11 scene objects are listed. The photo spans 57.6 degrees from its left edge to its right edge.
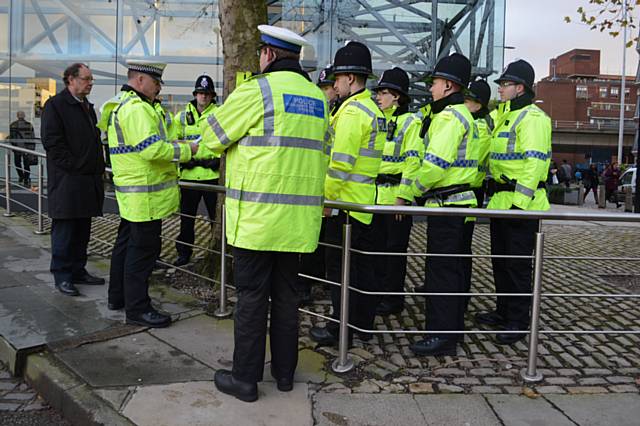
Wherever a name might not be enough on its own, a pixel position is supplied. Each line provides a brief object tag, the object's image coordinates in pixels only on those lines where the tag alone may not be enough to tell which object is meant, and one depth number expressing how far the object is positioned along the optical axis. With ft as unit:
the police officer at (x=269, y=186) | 10.59
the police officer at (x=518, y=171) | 15.23
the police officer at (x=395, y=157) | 18.19
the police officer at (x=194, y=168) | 21.98
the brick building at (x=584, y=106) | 214.28
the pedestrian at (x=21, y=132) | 43.24
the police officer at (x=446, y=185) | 13.88
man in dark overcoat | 17.12
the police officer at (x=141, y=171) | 13.99
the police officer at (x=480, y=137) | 17.37
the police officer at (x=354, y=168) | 13.48
